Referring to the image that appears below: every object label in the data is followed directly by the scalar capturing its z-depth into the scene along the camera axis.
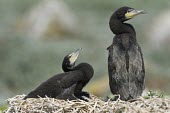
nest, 11.69
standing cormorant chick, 13.76
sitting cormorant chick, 13.40
